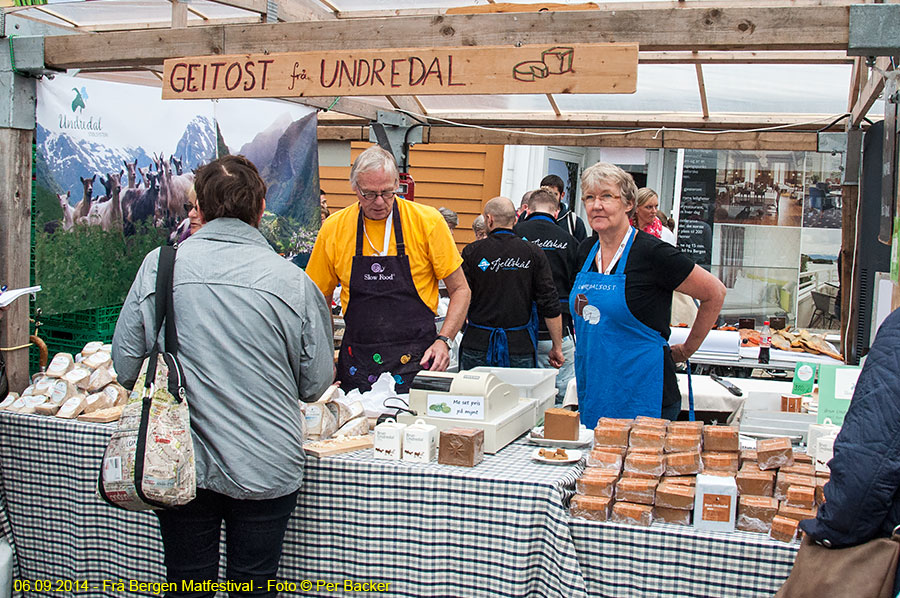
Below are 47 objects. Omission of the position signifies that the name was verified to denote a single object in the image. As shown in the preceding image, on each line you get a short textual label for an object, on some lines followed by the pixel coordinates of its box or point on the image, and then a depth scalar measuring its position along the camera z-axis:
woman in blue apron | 3.31
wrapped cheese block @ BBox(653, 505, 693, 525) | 2.43
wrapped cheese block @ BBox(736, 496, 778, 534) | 2.37
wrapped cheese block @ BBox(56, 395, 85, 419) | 3.22
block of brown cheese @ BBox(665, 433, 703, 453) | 2.65
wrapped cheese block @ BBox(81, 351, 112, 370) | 3.63
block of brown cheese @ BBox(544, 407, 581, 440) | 2.91
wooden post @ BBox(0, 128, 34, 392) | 3.73
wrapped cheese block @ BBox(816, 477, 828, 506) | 2.40
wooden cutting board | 2.82
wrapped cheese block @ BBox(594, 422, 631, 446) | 2.75
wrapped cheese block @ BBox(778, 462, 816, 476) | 2.55
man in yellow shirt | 3.73
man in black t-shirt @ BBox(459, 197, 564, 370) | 5.20
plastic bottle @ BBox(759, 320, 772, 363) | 5.66
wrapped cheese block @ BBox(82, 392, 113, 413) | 3.28
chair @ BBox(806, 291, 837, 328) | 8.80
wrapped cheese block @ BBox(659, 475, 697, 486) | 2.52
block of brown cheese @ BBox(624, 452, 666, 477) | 2.55
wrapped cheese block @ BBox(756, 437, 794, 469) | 2.55
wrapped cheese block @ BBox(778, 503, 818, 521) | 2.32
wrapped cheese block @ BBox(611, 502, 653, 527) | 2.43
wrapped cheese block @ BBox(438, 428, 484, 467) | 2.68
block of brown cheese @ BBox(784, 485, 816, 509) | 2.35
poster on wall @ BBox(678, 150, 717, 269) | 9.21
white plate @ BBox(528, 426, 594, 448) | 2.89
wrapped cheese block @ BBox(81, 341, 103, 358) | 3.78
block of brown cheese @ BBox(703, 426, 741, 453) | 2.69
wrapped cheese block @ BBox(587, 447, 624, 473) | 2.63
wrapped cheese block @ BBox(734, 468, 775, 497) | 2.46
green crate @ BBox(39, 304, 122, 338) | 4.32
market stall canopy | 3.02
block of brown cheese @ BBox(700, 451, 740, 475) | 2.59
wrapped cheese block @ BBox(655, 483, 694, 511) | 2.41
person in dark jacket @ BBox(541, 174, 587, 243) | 6.45
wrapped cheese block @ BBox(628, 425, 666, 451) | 2.69
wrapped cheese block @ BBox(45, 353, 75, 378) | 3.57
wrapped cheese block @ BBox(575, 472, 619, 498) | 2.48
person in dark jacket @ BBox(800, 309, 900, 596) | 1.66
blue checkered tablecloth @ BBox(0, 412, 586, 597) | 2.56
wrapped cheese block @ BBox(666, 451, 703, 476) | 2.58
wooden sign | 2.92
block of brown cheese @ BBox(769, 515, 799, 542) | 2.30
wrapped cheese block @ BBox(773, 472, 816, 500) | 2.44
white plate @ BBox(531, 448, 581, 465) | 2.76
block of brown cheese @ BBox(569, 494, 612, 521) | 2.46
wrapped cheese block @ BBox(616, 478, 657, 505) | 2.46
